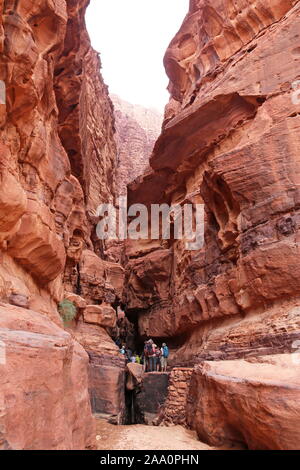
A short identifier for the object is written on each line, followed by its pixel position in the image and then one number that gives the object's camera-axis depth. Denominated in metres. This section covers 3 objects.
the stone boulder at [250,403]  6.41
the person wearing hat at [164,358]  18.66
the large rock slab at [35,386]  4.31
